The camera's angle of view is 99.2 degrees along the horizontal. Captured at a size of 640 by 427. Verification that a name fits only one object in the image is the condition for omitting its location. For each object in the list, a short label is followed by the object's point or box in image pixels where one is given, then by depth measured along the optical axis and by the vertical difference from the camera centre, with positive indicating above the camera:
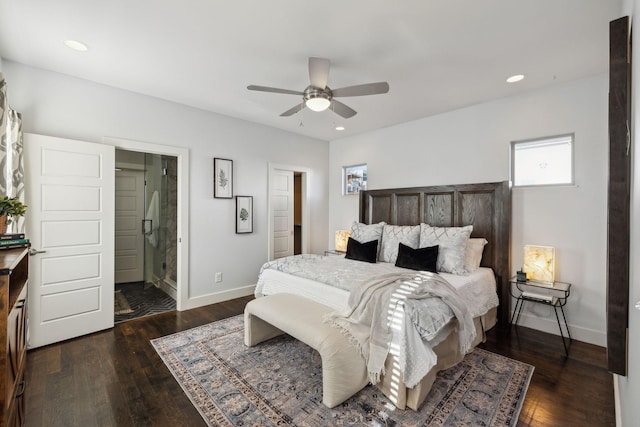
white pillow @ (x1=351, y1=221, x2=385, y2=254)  4.03 -0.29
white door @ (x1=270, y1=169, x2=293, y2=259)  5.04 +0.01
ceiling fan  2.38 +1.10
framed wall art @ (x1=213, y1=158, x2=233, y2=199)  4.08 +0.52
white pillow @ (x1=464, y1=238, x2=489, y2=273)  3.26 -0.49
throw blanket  1.88 -0.82
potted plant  1.72 +0.01
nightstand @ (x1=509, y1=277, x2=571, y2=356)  2.82 -0.89
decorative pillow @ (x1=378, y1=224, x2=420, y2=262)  3.64 -0.35
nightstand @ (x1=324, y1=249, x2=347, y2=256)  4.85 -0.73
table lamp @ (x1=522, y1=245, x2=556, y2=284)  2.96 -0.54
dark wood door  1.26 +0.10
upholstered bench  1.90 -0.95
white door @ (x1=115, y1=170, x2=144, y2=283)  5.07 -0.28
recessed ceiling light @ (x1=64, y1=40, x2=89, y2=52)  2.39 +1.48
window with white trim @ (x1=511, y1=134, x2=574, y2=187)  3.12 +0.65
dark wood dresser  1.05 -0.57
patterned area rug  1.83 -1.37
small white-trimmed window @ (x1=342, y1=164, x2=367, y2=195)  5.19 +0.68
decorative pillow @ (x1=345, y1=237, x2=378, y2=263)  3.77 -0.53
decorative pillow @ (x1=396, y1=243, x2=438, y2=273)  3.18 -0.54
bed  2.02 -0.65
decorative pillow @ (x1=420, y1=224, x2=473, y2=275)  3.13 -0.37
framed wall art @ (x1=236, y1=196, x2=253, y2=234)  4.35 -0.03
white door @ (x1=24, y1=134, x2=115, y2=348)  2.71 -0.26
